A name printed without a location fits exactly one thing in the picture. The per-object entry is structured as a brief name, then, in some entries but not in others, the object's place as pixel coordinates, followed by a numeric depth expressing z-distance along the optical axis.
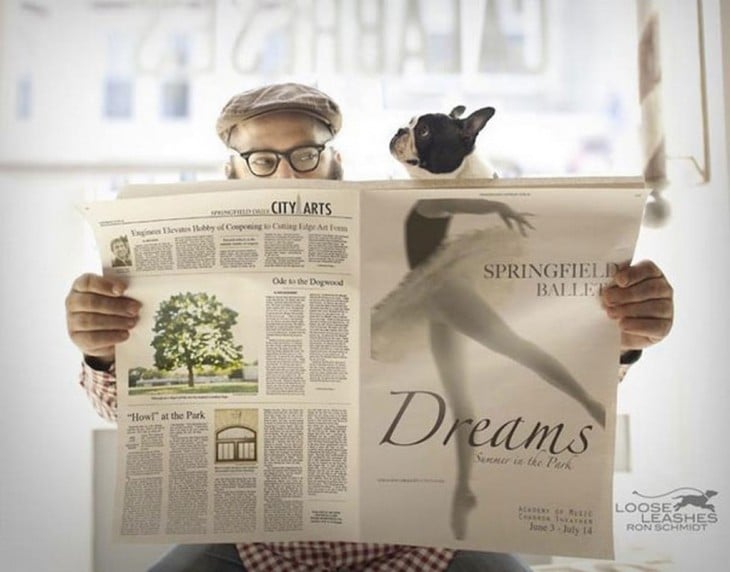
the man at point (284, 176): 0.78
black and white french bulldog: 0.91
